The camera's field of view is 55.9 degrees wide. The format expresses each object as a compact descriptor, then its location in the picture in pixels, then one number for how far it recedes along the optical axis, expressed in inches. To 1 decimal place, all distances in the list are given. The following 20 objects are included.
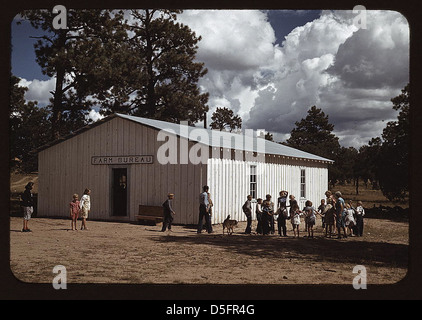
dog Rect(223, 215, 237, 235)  542.9
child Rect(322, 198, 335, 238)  522.9
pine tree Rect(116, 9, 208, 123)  1262.3
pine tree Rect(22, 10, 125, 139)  947.3
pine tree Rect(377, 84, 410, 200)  893.2
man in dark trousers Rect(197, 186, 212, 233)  567.8
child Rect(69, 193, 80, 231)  563.1
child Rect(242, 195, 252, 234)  550.9
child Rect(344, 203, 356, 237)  539.5
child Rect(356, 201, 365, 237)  545.8
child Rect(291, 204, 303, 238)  524.4
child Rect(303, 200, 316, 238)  510.9
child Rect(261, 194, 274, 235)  545.6
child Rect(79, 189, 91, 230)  572.3
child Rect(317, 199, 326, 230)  539.8
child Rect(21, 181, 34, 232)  509.8
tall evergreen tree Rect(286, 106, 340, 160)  1983.0
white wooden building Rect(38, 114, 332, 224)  662.5
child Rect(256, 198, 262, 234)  560.7
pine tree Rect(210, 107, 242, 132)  1742.7
